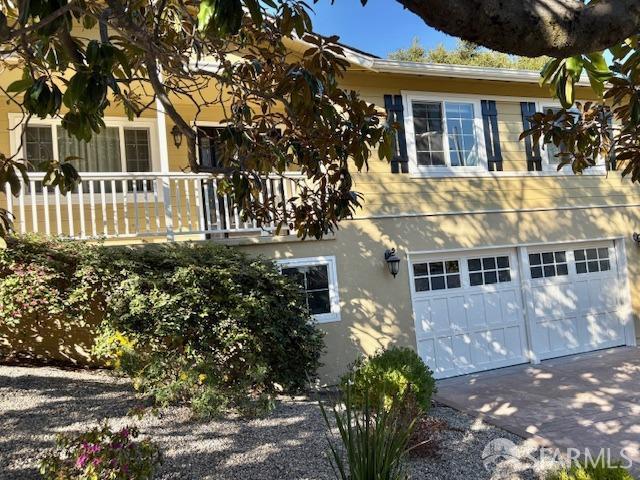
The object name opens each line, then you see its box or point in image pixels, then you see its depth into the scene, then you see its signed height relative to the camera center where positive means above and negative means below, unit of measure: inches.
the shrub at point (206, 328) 245.8 -26.0
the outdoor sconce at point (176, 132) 229.1 +68.1
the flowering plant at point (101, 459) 133.9 -46.5
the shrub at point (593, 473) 138.3 -62.4
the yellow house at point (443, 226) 342.3 +26.9
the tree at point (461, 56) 965.2 +417.0
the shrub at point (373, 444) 120.9 -43.5
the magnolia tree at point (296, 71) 74.9 +47.7
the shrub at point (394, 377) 232.7 -54.1
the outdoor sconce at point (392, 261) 351.6 +1.0
